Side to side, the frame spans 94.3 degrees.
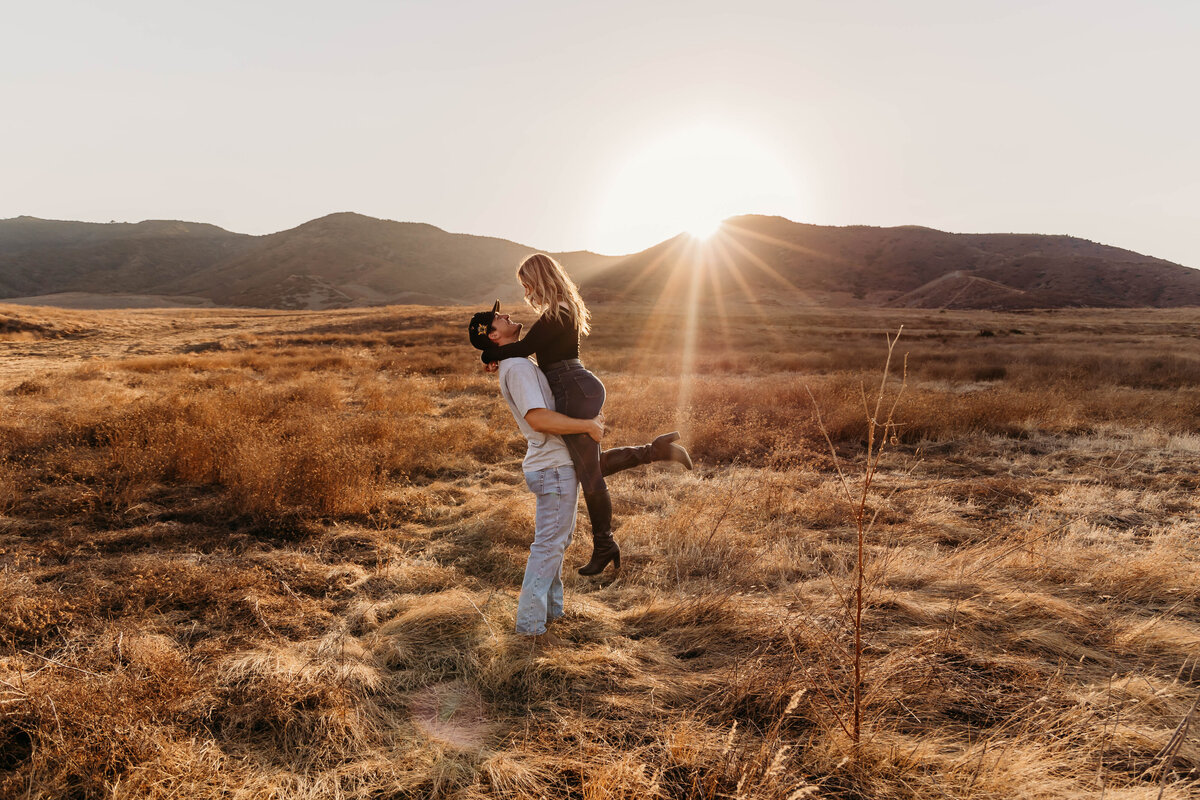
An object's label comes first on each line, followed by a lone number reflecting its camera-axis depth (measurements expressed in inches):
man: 116.3
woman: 119.0
